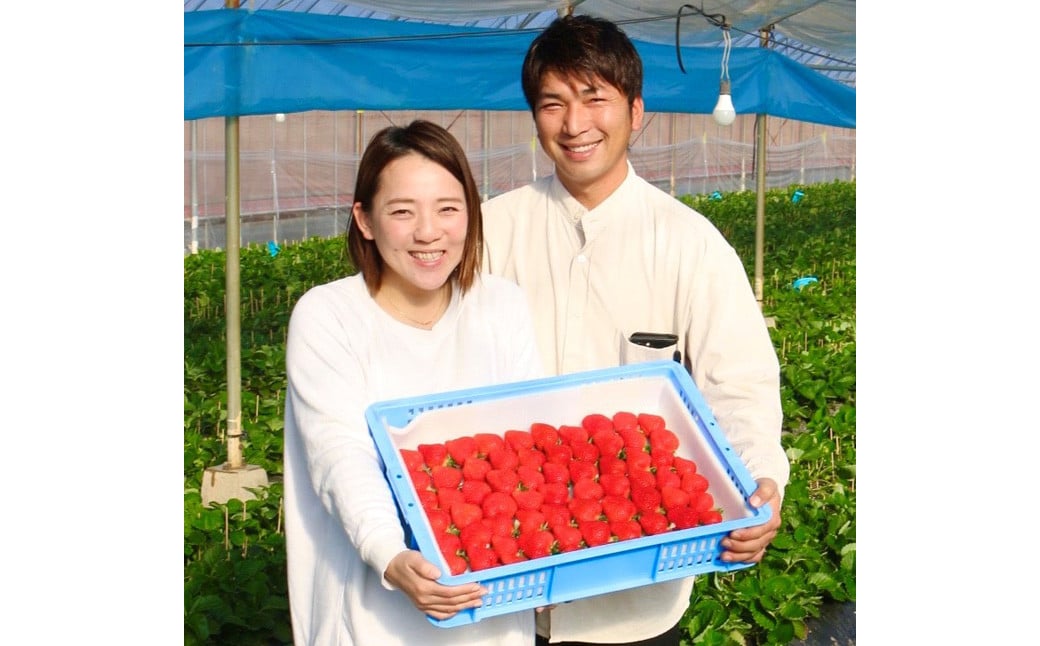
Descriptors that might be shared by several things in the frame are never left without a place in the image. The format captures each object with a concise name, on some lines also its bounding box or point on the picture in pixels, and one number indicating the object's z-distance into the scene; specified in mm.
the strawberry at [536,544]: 1391
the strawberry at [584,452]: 1548
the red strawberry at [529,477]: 1492
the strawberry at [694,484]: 1504
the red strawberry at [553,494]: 1483
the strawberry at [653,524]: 1459
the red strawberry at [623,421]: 1588
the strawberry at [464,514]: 1408
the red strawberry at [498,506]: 1437
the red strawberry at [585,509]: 1462
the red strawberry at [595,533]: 1440
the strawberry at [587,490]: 1507
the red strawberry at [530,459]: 1516
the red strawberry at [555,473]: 1505
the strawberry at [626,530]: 1451
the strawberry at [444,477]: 1451
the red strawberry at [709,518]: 1458
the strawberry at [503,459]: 1497
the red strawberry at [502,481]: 1467
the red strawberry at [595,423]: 1582
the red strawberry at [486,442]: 1505
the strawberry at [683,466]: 1535
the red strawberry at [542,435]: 1537
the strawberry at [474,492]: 1452
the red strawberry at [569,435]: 1562
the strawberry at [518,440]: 1520
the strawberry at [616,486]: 1518
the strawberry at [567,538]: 1420
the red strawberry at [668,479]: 1514
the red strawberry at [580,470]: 1524
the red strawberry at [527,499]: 1459
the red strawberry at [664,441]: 1571
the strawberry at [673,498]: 1484
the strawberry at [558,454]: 1528
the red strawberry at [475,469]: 1473
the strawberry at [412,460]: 1449
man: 1564
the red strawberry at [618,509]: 1477
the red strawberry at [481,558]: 1341
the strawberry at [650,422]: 1592
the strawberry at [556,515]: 1439
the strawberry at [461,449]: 1489
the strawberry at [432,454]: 1470
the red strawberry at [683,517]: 1467
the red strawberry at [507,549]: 1369
